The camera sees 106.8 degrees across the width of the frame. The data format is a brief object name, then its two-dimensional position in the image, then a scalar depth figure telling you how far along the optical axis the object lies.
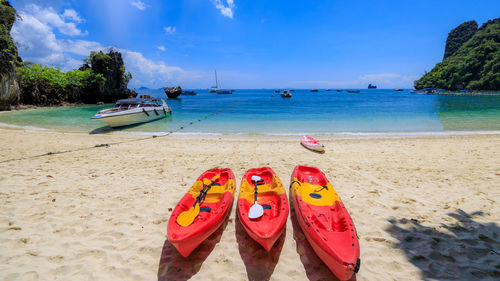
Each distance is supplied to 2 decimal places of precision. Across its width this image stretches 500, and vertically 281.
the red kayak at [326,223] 2.37
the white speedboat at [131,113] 13.03
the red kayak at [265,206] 2.70
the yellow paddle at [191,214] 2.98
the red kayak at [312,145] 8.16
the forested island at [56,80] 19.78
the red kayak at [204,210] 2.63
